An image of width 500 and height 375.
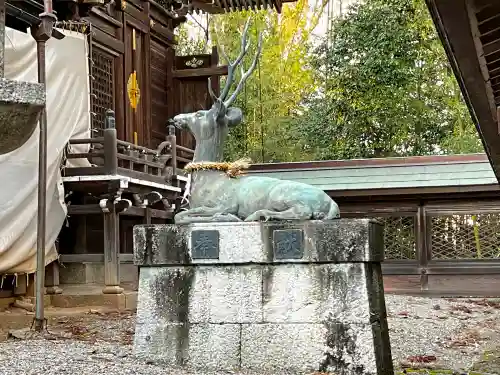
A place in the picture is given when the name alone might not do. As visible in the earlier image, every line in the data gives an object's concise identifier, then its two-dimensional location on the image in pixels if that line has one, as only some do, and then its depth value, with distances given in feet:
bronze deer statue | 19.67
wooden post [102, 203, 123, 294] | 40.32
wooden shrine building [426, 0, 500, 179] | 12.67
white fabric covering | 36.47
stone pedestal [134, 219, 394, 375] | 18.47
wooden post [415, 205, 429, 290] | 49.88
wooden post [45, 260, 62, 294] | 40.09
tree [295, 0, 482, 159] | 67.41
